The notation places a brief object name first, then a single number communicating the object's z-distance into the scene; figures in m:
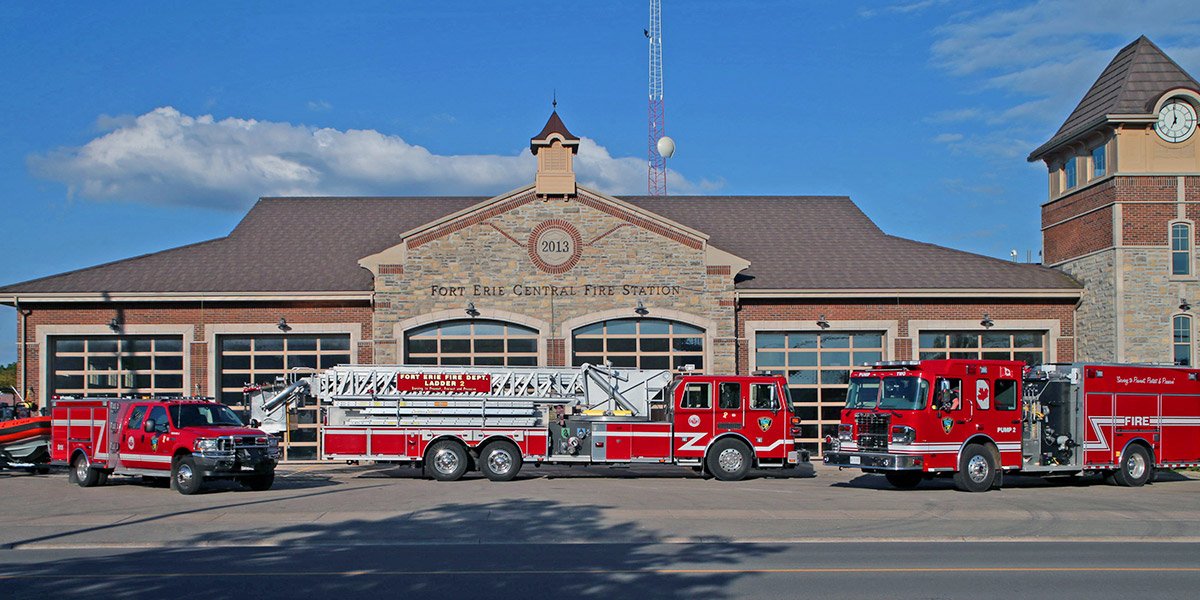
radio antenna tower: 44.81
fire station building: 31.92
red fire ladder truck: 25.39
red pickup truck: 22.66
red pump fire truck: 23.31
